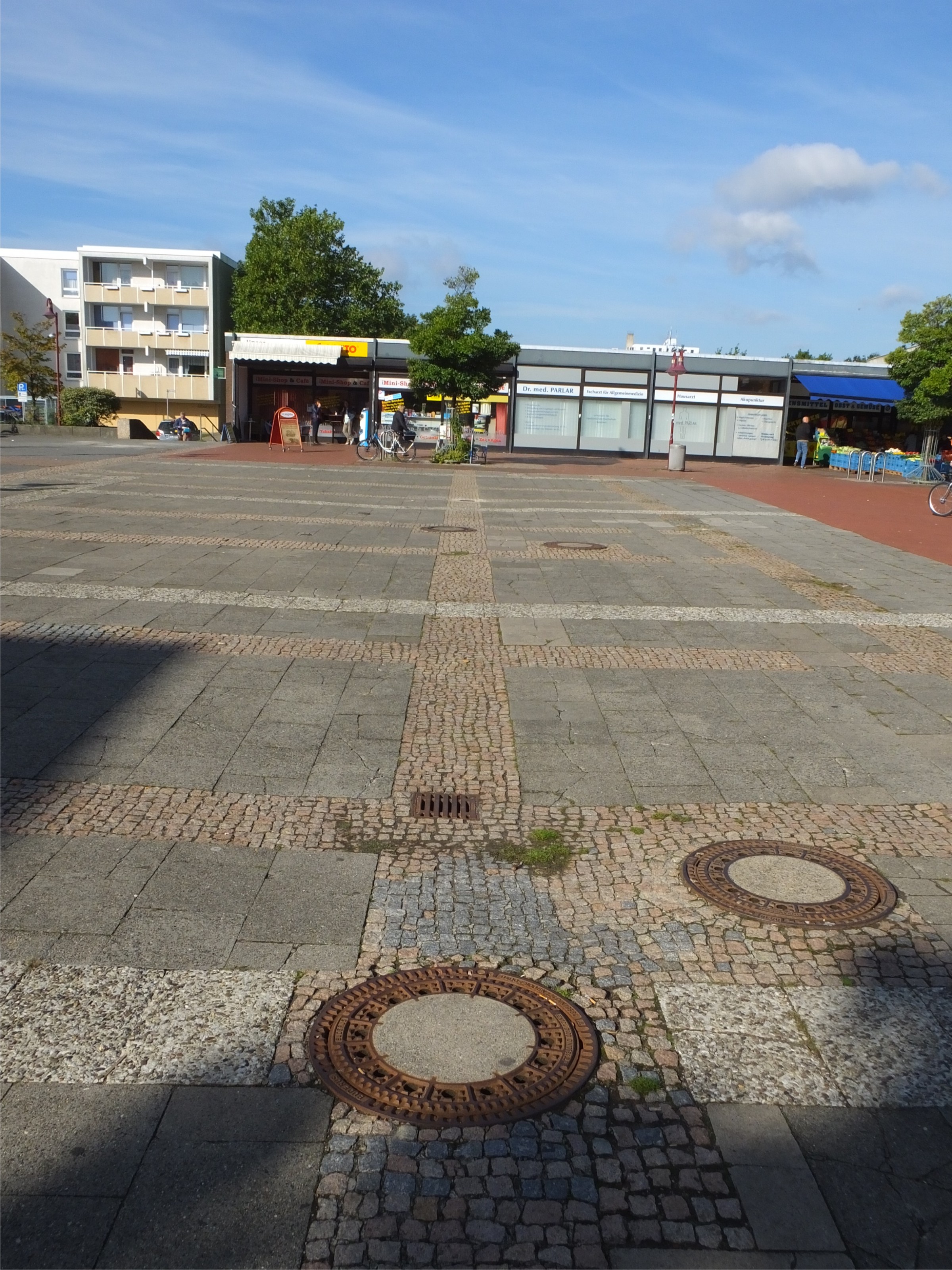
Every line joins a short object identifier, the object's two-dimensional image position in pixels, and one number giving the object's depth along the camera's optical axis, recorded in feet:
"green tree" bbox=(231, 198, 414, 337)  201.05
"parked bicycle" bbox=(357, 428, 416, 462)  104.94
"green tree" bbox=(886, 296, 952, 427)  106.22
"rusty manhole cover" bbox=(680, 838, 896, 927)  14.10
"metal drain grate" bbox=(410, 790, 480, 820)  17.37
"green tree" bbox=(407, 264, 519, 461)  95.55
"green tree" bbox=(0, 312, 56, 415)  176.65
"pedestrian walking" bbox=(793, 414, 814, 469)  122.52
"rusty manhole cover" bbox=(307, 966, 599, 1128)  10.04
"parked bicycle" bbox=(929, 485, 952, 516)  66.03
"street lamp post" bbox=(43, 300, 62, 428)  139.64
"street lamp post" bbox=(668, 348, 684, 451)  114.11
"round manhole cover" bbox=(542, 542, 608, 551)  46.21
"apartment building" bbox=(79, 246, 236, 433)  186.80
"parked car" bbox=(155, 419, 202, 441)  147.13
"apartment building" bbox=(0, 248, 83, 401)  228.22
